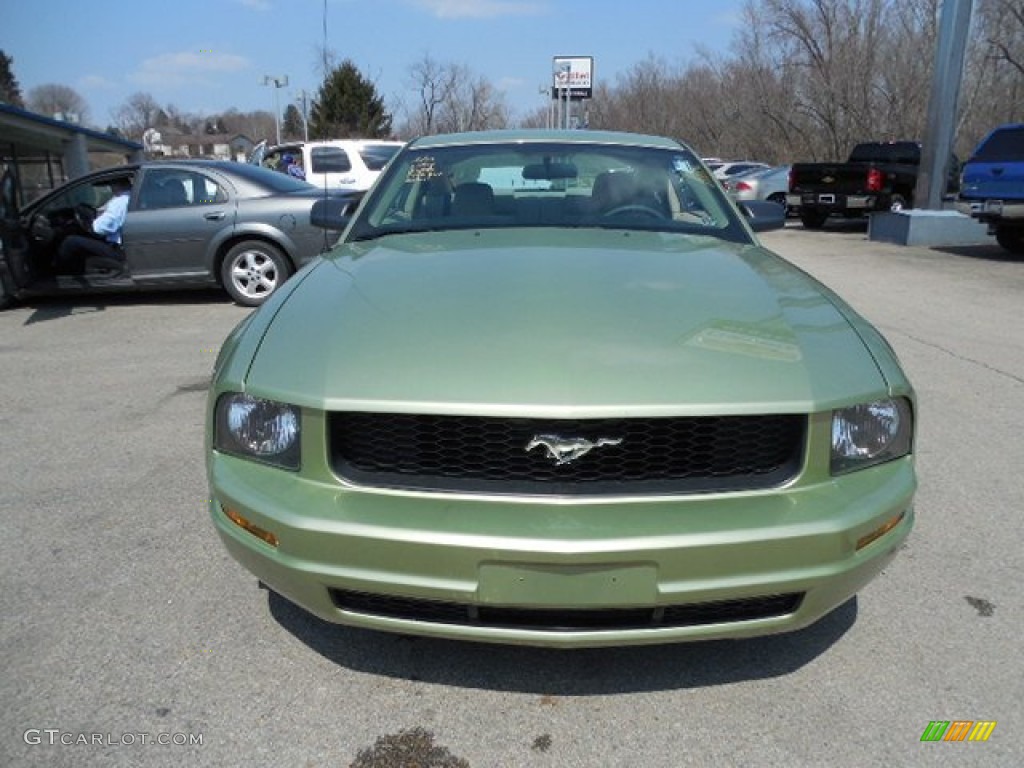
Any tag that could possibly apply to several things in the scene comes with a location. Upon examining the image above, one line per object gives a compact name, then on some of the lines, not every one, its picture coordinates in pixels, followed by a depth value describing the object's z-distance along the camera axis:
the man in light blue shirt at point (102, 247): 8.15
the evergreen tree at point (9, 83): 60.78
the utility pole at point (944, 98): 13.65
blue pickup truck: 11.31
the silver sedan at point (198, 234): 7.86
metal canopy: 15.54
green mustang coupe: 1.78
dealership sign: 38.94
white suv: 13.91
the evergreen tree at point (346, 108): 47.81
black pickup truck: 16.91
